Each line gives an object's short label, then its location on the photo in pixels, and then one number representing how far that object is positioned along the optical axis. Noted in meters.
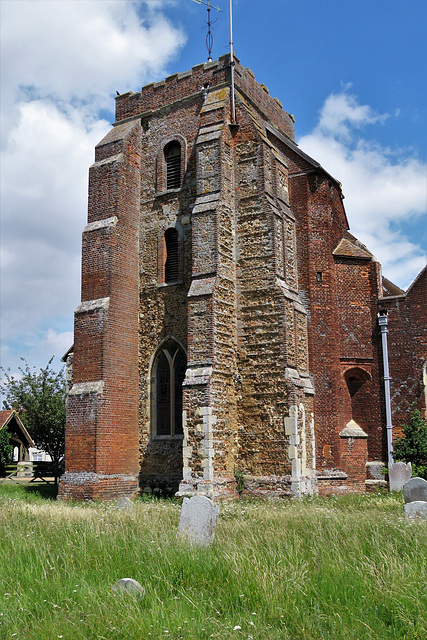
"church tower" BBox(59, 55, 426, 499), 15.61
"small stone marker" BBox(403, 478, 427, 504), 10.33
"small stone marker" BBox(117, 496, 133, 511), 12.59
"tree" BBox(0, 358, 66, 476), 23.59
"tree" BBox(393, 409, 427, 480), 17.03
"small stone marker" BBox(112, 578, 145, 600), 5.84
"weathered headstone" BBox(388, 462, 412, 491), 16.40
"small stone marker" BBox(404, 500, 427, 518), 8.59
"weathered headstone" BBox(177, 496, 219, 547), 8.10
